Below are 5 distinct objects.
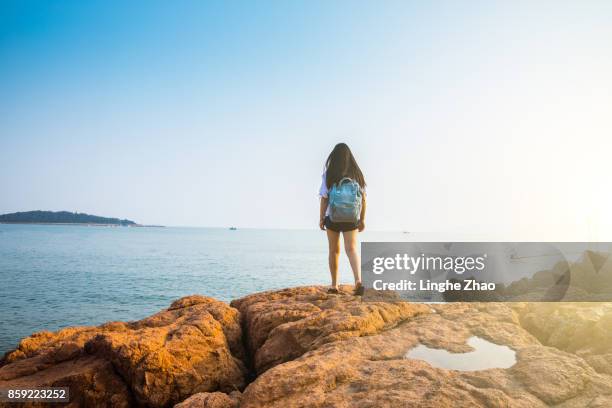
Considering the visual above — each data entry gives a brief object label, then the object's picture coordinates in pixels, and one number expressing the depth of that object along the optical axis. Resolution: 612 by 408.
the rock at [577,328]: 3.94
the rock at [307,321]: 4.48
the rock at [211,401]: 3.21
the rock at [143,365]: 4.32
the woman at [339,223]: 6.62
